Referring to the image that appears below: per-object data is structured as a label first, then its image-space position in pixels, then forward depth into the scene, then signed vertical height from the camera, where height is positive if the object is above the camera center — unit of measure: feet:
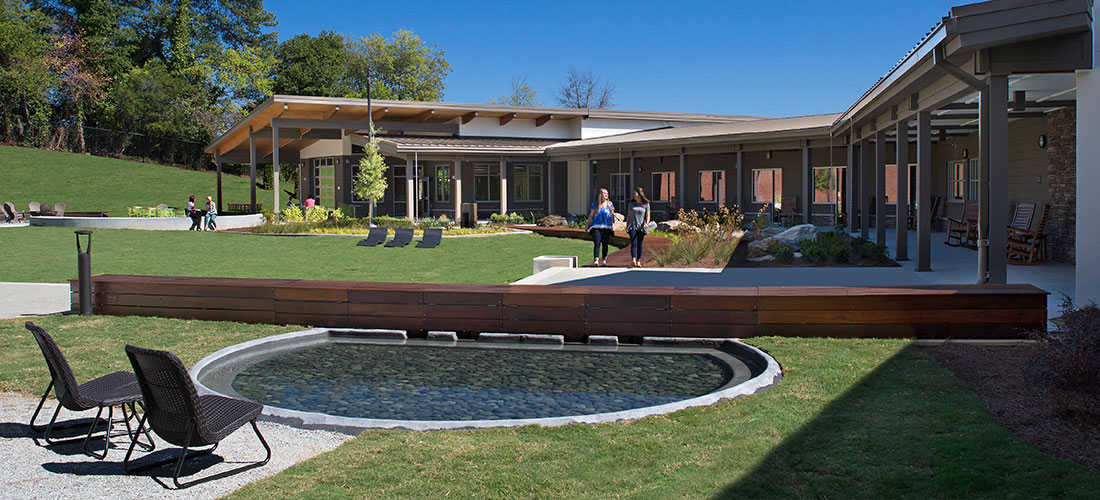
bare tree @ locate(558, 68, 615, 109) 262.80 +35.03
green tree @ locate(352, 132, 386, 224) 101.35 +4.79
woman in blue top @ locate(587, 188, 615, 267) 51.96 -0.50
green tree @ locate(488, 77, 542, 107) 276.00 +37.59
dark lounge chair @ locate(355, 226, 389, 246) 74.54 -1.85
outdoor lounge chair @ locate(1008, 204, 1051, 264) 47.03 -1.96
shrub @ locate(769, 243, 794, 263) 52.47 -2.53
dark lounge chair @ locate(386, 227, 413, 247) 72.08 -1.88
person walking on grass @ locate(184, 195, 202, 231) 97.19 +0.15
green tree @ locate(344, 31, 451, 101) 233.35 +40.52
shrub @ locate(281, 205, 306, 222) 98.99 +0.18
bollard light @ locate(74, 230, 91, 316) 35.09 -2.47
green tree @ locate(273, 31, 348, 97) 209.97 +36.98
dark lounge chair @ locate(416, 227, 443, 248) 72.38 -1.99
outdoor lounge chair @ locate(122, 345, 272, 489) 15.48 -3.57
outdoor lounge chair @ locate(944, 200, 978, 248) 56.54 -1.24
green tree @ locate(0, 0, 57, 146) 174.70 +28.58
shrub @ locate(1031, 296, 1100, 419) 17.33 -3.14
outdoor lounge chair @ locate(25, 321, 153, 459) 17.67 -3.73
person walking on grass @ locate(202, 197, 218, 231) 98.07 -0.08
